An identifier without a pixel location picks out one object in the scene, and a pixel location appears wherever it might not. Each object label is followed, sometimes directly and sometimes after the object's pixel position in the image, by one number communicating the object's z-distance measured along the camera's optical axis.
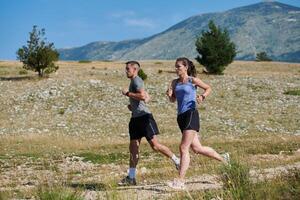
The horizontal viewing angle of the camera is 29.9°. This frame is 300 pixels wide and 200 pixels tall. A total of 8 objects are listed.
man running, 11.25
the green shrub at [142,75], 43.22
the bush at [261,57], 111.52
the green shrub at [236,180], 7.83
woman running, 10.36
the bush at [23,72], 51.13
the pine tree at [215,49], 53.41
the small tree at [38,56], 45.03
